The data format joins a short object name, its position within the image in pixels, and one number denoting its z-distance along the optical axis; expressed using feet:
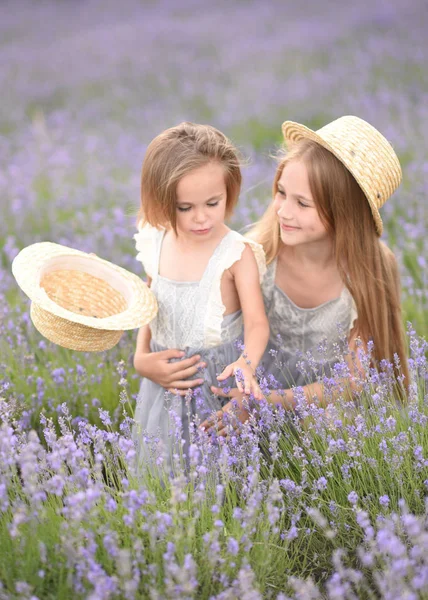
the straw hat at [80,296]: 8.62
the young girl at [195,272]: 9.07
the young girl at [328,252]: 9.75
